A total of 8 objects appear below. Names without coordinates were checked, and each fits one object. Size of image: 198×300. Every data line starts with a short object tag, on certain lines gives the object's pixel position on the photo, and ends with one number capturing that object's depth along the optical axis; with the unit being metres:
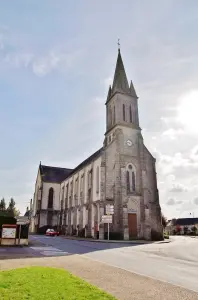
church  33.53
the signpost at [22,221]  20.10
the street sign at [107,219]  29.80
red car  42.53
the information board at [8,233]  20.78
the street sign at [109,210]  31.14
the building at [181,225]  85.06
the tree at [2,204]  92.75
